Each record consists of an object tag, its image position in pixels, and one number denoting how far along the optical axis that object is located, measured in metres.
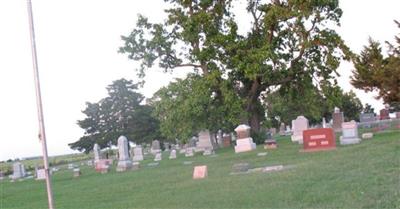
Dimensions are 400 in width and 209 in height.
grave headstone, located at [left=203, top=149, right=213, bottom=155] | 35.74
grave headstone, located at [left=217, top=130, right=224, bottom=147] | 48.05
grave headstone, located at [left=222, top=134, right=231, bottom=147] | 46.16
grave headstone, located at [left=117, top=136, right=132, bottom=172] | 30.92
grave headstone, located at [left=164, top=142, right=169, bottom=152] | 67.32
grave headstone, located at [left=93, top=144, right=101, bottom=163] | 46.20
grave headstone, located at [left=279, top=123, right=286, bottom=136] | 62.79
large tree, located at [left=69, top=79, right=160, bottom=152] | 68.56
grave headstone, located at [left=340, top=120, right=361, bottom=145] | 25.36
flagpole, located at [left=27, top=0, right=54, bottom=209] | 6.03
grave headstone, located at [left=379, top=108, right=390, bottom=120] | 54.61
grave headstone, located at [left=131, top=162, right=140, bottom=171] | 30.67
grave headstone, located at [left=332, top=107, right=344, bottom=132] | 41.56
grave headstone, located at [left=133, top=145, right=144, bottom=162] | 42.49
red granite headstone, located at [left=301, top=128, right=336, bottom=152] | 23.75
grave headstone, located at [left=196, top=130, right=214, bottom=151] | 42.94
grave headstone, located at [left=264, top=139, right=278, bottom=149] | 30.03
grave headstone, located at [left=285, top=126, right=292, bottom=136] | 61.11
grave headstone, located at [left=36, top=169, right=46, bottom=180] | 33.99
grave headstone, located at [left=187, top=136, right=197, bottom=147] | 50.19
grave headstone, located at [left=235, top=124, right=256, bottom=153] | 32.25
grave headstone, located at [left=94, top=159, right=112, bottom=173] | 31.44
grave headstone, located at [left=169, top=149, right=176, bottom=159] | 38.68
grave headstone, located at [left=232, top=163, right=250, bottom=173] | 18.12
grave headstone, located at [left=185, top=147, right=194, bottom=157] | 38.92
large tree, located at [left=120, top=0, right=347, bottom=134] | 36.09
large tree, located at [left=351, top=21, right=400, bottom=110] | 33.38
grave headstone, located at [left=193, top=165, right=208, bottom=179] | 17.81
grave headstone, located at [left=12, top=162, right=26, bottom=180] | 38.38
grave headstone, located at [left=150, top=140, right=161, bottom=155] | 55.70
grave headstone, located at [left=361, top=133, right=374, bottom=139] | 27.47
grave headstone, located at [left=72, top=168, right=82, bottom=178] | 30.97
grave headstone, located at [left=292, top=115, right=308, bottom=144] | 34.84
